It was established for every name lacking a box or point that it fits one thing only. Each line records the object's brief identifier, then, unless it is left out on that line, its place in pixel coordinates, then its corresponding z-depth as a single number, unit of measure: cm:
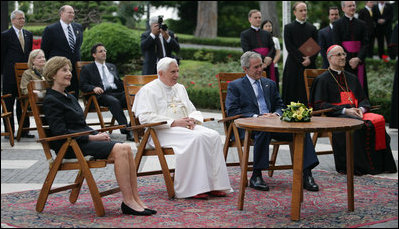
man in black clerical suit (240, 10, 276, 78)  1141
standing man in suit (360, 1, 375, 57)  1853
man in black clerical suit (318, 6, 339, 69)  1163
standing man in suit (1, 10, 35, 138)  1080
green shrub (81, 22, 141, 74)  1902
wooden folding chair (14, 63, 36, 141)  1026
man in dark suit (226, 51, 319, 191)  693
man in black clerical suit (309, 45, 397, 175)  808
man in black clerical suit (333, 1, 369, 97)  1112
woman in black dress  593
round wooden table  573
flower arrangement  619
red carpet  561
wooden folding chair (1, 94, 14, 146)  991
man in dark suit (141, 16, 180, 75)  1142
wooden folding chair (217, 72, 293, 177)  715
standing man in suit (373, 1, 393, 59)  1978
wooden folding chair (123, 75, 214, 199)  668
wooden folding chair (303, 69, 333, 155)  838
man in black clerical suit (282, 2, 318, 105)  1124
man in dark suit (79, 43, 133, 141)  1064
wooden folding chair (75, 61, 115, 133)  1056
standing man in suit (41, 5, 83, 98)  1109
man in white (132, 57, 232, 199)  664
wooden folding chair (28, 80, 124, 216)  590
